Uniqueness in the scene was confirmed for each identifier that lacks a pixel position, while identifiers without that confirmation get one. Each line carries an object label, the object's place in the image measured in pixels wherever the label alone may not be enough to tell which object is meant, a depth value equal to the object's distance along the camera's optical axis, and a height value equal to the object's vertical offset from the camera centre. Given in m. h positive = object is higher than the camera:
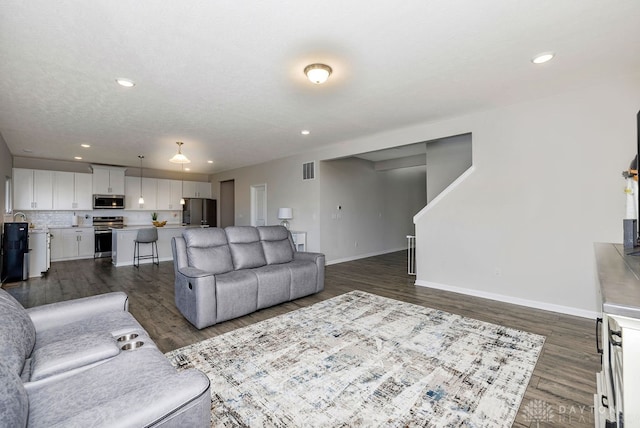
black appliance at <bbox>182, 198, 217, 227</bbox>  8.88 +0.16
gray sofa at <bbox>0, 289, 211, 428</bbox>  0.85 -0.67
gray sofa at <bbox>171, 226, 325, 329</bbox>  2.93 -0.67
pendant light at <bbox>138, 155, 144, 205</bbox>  6.81 +0.49
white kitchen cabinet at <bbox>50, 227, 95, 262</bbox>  6.91 -0.65
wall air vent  6.25 +1.03
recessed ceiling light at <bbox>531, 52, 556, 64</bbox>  2.48 +1.42
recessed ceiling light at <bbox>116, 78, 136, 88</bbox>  2.91 +1.43
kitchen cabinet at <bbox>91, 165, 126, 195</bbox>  7.41 +1.02
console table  0.70 -0.38
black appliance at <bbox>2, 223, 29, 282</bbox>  4.80 -0.57
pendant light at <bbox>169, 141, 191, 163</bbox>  5.11 +1.07
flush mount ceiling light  2.54 +1.31
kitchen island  6.25 -0.67
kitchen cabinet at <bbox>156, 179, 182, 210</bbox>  8.52 +0.71
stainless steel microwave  7.39 +0.43
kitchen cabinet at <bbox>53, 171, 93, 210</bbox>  6.94 +0.69
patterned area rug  1.67 -1.17
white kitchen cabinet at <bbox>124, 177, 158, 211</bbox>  8.00 +0.71
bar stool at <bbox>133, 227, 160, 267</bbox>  6.21 -0.58
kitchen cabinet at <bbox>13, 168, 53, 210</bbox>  6.47 +0.68
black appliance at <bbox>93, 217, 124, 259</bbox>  7.37 -0.46
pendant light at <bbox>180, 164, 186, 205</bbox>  8.95 +0.90
